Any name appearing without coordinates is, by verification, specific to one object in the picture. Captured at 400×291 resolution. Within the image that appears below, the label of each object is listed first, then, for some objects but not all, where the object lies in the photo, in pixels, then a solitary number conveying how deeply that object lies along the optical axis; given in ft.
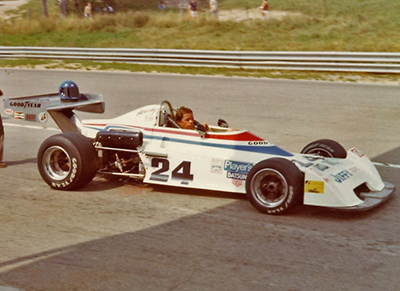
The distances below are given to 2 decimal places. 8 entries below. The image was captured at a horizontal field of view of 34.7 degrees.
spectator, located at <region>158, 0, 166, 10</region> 163.63
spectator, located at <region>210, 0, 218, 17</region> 107.22
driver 26.45
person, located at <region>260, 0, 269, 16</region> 118.08
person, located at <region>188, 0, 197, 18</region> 116.02
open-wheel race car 22.33
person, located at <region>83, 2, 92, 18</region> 124.01
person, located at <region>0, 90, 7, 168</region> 30.91
